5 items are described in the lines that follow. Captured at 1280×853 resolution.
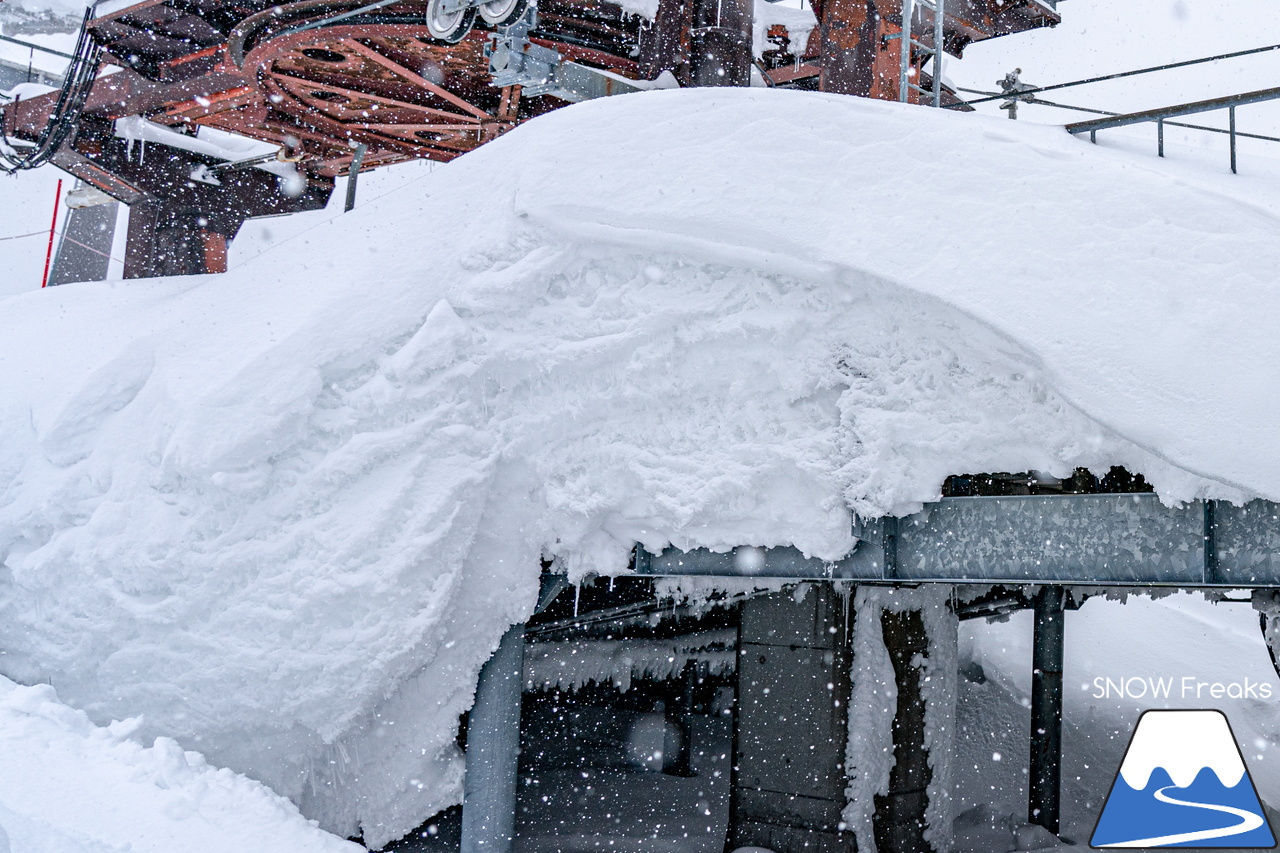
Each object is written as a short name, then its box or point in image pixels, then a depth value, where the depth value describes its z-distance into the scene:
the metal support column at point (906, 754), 8.03
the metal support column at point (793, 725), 7.61
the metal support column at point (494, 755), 5.01
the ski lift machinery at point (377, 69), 8.40
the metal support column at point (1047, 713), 10.50
